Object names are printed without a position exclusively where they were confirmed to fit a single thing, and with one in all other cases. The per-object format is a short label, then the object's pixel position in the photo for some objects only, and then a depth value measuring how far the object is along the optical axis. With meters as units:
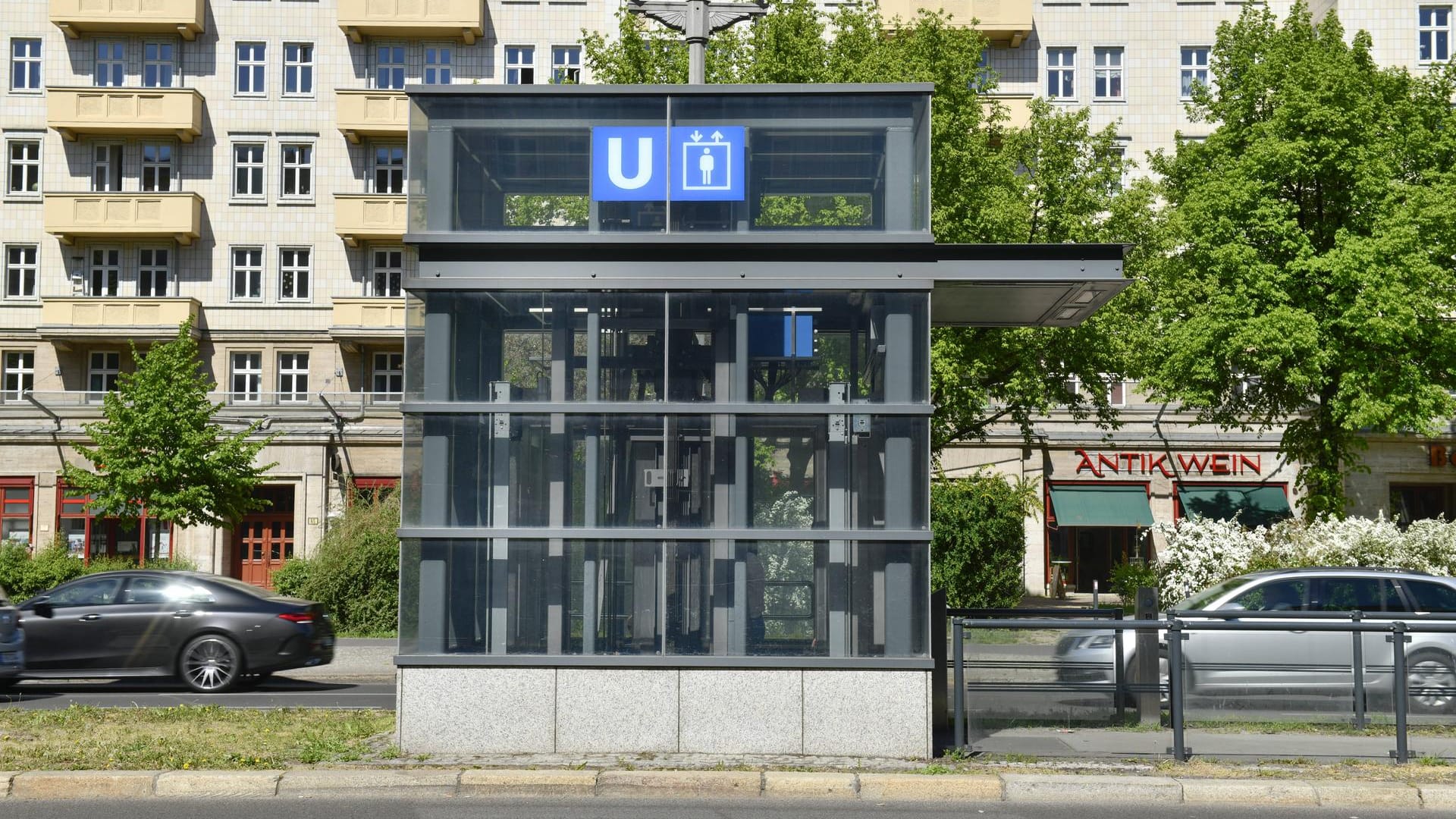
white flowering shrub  22.50
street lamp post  12.52
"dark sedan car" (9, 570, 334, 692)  16.44
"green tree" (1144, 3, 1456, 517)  28.16
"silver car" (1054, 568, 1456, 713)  10.88
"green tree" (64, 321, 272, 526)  29.55
